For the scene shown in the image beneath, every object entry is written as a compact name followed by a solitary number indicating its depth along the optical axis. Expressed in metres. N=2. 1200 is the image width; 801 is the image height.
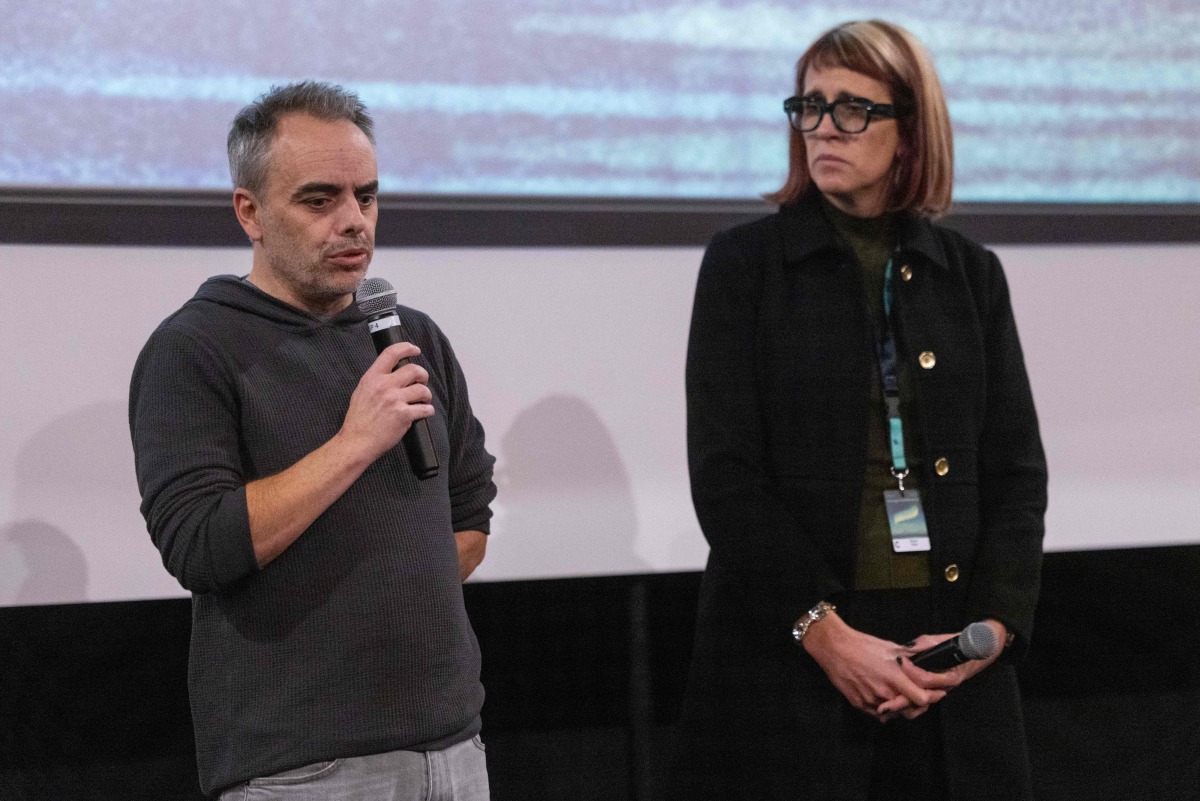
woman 3.81
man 3.51
